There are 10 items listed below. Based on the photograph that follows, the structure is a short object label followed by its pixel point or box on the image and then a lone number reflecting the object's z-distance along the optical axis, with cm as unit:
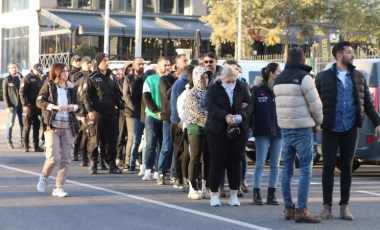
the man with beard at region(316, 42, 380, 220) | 1080
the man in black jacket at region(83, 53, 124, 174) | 1558
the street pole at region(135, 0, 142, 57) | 3209
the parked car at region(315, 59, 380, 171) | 1557
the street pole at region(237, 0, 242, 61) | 3966
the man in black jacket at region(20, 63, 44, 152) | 2016
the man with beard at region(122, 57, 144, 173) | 1614
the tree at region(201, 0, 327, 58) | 4062
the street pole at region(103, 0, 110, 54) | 3545
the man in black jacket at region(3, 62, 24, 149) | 2117
